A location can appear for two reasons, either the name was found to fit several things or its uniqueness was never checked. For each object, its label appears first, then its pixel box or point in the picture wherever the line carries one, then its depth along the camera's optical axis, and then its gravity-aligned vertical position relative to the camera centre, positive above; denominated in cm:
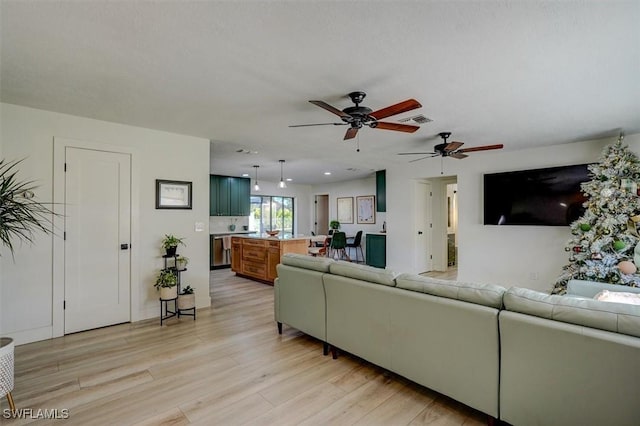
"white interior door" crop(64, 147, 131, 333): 337 -24
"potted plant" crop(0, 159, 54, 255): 303 +10
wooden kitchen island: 574 -71
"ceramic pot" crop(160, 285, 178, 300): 369 -91
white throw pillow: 228 -63
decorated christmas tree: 372 -7
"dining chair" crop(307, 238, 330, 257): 643 -69
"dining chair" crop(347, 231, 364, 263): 848 -71
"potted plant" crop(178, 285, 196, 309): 383 -103
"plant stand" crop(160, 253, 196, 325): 389 -113
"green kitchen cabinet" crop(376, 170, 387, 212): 702 +60
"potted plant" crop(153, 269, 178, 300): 370 -82
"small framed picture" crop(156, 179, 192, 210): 398 +31
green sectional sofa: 147 -76
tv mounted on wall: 450 +31
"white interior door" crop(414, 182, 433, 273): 660 -24
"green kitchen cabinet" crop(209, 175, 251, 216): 777 +57
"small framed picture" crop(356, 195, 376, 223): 901 +25
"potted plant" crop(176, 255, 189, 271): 392 -58
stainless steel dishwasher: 752 -93
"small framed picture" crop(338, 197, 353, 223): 962 +24
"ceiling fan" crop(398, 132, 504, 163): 384 +87
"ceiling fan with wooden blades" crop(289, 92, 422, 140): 238 +86
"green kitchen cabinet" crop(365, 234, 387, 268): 704 -78
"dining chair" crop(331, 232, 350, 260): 773 -61
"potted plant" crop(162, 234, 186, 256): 390 -33
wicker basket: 185 -91
